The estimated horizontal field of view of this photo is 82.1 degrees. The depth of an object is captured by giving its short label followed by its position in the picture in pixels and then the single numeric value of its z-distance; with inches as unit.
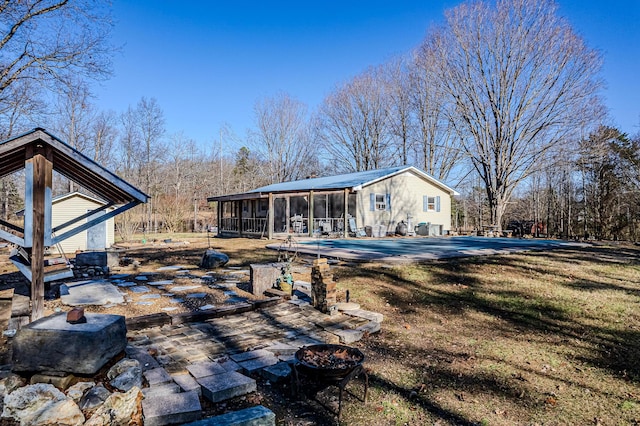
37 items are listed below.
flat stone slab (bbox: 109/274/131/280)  340.8
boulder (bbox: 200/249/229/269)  398.6
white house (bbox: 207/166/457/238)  771.4
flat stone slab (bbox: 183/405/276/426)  100.7
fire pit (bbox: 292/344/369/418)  122.1
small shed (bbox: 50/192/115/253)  594.9
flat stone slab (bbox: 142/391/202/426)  106.0
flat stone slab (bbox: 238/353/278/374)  147.7
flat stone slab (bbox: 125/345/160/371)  143.5
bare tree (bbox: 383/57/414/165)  1222.3
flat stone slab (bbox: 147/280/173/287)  312.3
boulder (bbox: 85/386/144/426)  102.7
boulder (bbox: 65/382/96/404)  114.3
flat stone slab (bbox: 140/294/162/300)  266.2
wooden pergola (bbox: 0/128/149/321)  179.9
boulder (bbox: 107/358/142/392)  119.8
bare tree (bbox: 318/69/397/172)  1311.5
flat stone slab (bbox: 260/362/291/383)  141.3
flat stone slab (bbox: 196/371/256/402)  124.9
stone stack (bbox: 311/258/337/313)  226.8
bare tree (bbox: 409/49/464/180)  1044.5
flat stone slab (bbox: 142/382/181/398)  118.6
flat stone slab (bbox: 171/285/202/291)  293.7
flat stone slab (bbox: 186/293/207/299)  268.4
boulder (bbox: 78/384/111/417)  108.2
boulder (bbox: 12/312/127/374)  121.3
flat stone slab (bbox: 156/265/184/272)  391.5
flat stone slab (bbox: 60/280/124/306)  244.8
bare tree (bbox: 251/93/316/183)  1411.2
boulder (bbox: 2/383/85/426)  101.5
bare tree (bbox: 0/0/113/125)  457.1
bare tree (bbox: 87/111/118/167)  1156.5
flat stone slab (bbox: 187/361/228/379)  139.5
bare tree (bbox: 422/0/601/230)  811.4
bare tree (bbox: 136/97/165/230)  1268.5
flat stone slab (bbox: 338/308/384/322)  214.0
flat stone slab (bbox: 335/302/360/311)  229.5
